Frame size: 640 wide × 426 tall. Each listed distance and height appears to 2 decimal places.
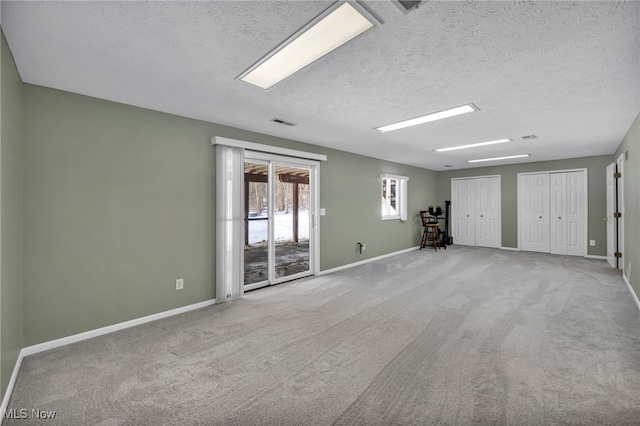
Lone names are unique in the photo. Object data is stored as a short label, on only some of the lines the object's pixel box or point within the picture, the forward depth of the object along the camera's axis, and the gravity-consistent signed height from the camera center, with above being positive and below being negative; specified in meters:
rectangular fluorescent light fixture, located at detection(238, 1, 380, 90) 1.62 +1.15
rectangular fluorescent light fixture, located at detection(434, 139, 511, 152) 4.73 +1.22
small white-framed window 7.02 +0.42
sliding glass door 4.39 +0.04
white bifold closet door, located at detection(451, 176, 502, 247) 7.77 +0.05
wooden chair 7.67 -0.47
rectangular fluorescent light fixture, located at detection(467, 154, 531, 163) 6.14 +1.26
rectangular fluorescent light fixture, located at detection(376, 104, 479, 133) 3.13 +1.17
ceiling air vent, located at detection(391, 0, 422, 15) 1.49 +1.12
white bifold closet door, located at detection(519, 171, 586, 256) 6.55 +0.01
